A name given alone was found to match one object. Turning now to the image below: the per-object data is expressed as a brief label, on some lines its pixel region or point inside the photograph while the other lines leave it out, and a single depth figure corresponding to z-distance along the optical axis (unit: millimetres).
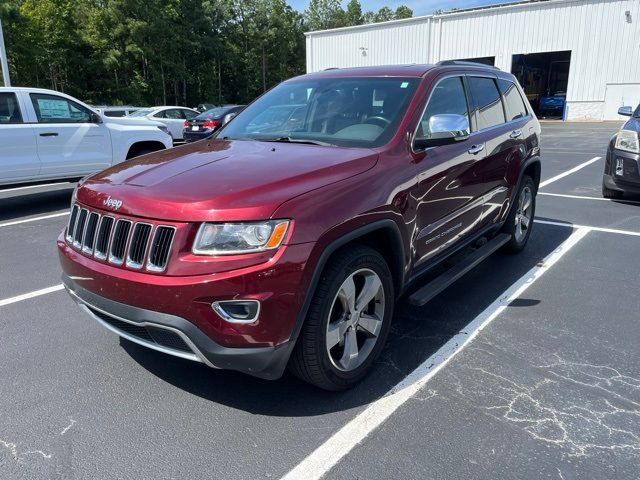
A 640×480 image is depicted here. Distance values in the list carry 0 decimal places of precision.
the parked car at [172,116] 19203
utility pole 16625
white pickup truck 7605
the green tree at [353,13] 80438
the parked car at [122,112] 16412
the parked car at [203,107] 26144
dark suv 7688
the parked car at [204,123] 17500
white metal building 29781
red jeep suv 2418
